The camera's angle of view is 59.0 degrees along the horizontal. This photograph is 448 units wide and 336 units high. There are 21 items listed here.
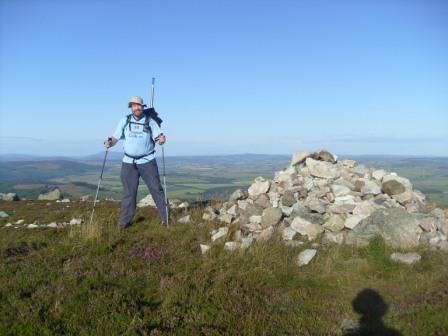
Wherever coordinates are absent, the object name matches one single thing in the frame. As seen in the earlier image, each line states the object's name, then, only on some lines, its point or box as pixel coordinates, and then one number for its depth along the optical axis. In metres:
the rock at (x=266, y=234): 9.91
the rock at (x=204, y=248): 9.18
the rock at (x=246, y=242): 9.37
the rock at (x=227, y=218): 12.02
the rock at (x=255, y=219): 11.50
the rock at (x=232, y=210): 12.58
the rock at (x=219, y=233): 10.20
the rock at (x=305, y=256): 8.52
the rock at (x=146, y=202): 16.09
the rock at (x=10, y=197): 23.81
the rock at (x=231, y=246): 9.29
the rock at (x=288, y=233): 10.20
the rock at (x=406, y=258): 8.45
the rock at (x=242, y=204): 12.45
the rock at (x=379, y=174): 12.41
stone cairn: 9.72
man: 11.13
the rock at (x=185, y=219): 12.08
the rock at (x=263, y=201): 12.34
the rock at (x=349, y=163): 13.67
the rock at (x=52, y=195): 23.27
